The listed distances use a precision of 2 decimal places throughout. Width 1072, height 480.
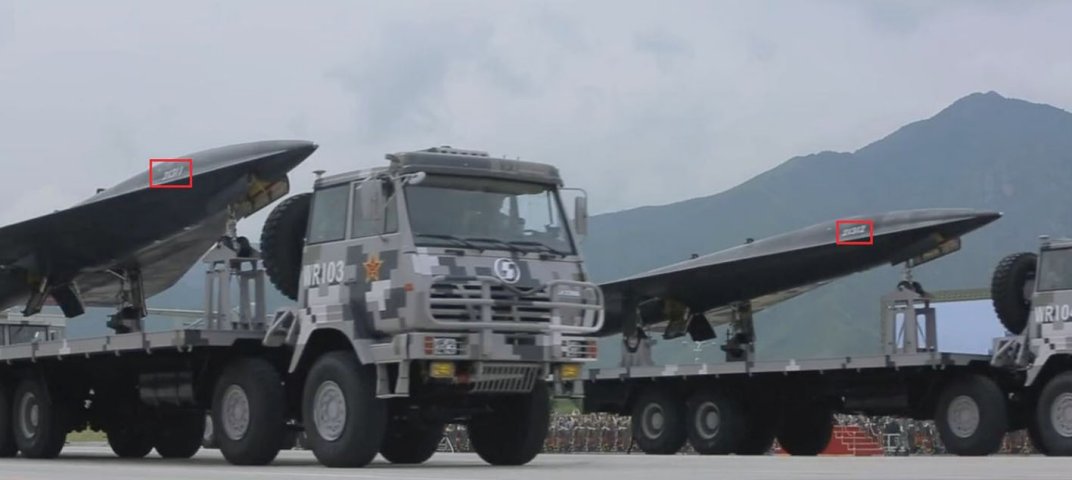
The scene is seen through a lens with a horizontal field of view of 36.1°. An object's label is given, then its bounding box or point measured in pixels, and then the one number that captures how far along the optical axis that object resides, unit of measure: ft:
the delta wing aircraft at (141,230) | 64.23
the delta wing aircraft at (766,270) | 77.05
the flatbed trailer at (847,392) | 68.18
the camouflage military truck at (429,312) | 46.80
